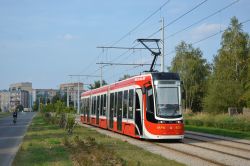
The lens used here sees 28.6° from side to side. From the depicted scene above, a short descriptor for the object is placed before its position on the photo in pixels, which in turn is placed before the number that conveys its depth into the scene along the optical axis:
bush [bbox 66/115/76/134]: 28.50
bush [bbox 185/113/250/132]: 37.44
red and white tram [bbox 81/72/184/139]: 22.27
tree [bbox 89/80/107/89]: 101.69
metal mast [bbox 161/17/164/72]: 38.25
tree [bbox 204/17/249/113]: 71.31
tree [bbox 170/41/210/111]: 96.88
